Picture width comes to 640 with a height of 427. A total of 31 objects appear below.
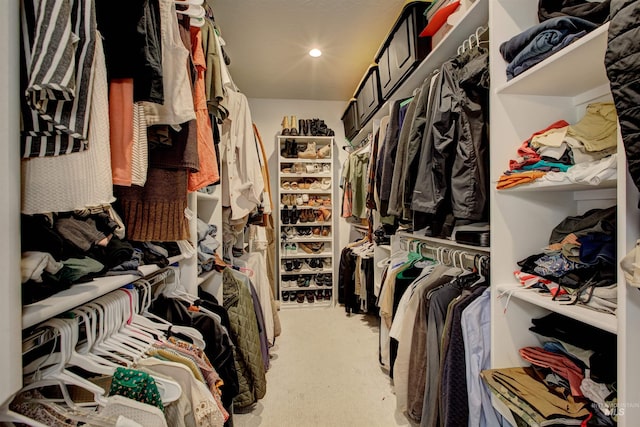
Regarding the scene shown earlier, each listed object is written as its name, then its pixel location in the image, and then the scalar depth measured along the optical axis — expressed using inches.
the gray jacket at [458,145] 43.2
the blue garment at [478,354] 41.1
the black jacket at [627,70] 22.0
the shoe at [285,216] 135.9
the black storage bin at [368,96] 92.1
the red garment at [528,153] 37.6
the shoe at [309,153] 133.0
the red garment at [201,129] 43.5
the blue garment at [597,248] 32.3
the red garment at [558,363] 33.5
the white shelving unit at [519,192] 39.7
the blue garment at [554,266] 35.1
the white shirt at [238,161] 66.3
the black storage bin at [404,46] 63.8
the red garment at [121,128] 27.3
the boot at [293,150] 135.5
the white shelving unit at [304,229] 135.2
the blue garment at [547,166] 34.3
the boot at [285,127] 135.0
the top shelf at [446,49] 45.6
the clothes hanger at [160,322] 39.5
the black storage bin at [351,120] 120.1
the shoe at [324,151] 134.7
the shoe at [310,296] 136.7
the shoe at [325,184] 139.3
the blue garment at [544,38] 32.7
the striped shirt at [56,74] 17.5
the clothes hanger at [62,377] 23.5
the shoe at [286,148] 136.0
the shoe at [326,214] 136.9
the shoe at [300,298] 135.8
